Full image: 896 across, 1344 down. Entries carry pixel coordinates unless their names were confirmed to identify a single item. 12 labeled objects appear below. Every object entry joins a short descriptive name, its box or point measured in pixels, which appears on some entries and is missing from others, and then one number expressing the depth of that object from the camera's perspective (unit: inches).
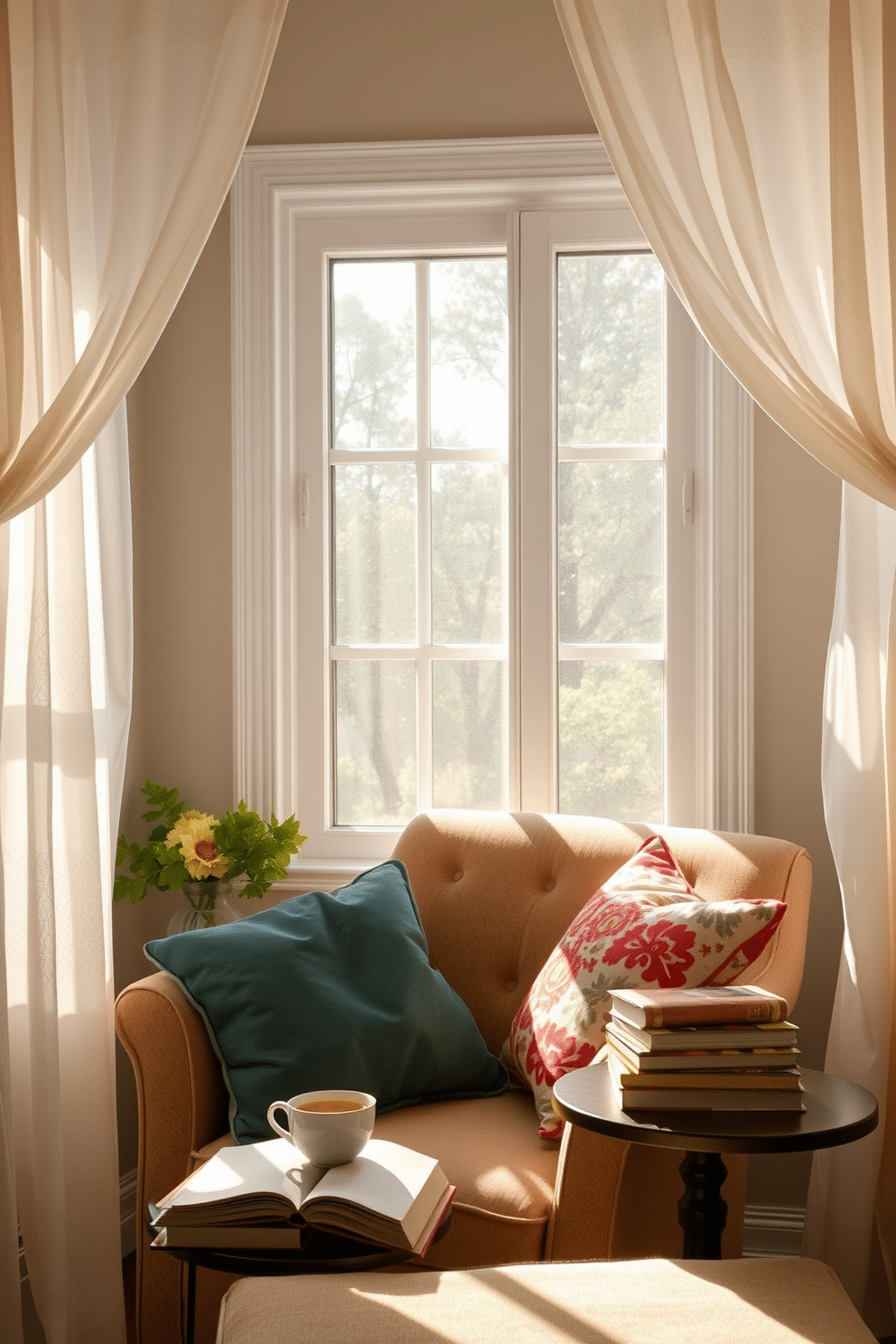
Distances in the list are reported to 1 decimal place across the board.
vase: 95.0
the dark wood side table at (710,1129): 58.2
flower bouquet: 94.0
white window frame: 99.5
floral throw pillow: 68.7
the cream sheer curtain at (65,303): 77.4
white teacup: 52.7
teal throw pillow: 72.9
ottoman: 46.6
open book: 49.8
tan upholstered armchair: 65.5
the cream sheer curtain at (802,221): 75.8
